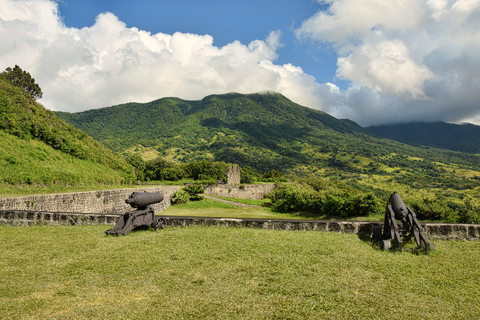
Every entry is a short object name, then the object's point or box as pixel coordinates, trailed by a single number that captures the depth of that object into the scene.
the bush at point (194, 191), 29.64
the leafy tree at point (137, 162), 55.17
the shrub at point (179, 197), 27.45
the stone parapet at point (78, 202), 12.40
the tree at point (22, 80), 36.21
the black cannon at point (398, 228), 6.52
